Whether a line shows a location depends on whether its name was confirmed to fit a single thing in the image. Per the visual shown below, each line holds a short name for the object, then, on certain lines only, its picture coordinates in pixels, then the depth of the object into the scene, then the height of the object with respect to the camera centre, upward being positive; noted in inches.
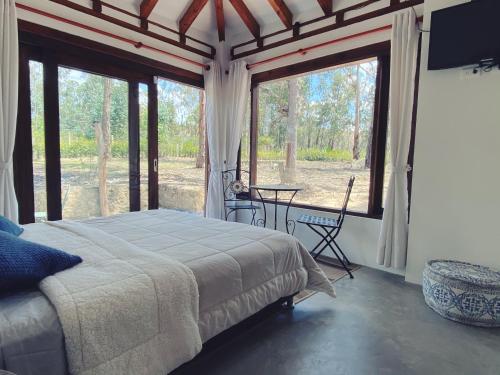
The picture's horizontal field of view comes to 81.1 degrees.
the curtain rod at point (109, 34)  105.9 +53.1
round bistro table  129.1 -11.4
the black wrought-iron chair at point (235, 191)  162.7 -17.1
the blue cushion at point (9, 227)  62.3 -15.6
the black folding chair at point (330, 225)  115.3 -23.8
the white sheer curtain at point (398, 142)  105.7 +9.0
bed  38.0 -22.1
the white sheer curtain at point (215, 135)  163.3 +15.3
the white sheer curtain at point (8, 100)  96.6 +18.9
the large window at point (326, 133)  123.7 +15.2
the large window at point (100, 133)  111.1 +11.6
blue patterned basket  77.5 -34.3
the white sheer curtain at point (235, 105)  162.1 +32.0
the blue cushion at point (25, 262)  41.5 -16.4
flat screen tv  84.6 +40.3
